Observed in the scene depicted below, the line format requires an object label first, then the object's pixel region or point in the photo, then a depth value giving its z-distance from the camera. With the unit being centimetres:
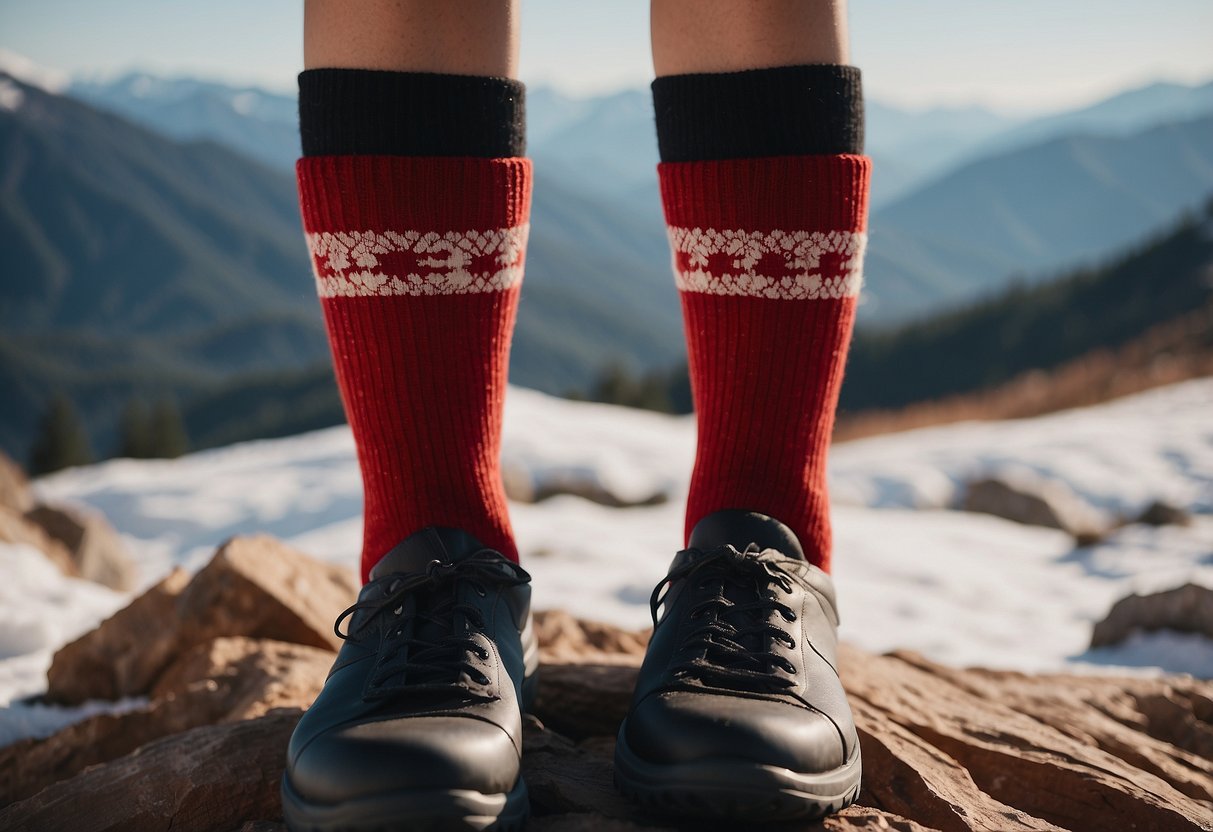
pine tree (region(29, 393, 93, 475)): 4138
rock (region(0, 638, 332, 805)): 147
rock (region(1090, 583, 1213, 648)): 219
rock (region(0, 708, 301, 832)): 115
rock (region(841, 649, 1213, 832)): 120
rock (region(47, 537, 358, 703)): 182
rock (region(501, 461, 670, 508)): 615
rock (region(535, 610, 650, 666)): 184
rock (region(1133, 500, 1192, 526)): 398
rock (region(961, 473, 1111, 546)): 515
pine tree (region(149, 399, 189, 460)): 4475
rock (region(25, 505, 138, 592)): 372
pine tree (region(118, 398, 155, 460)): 4403
